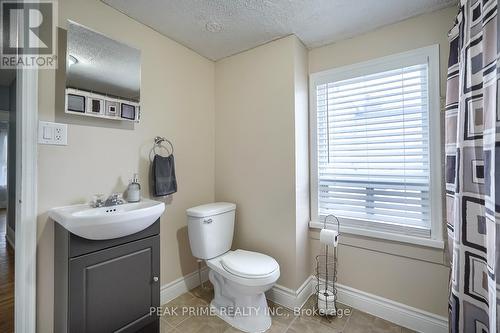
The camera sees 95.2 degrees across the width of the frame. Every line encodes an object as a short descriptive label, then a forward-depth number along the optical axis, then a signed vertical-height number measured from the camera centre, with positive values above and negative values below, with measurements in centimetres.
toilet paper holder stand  181 -94
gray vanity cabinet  115 -64
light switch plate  128 +19
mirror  136 +66
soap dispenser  159 -18
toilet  158 -73
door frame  122 -16
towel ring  182 +18
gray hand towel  175 -7
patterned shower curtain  89 -3
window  163 +17
